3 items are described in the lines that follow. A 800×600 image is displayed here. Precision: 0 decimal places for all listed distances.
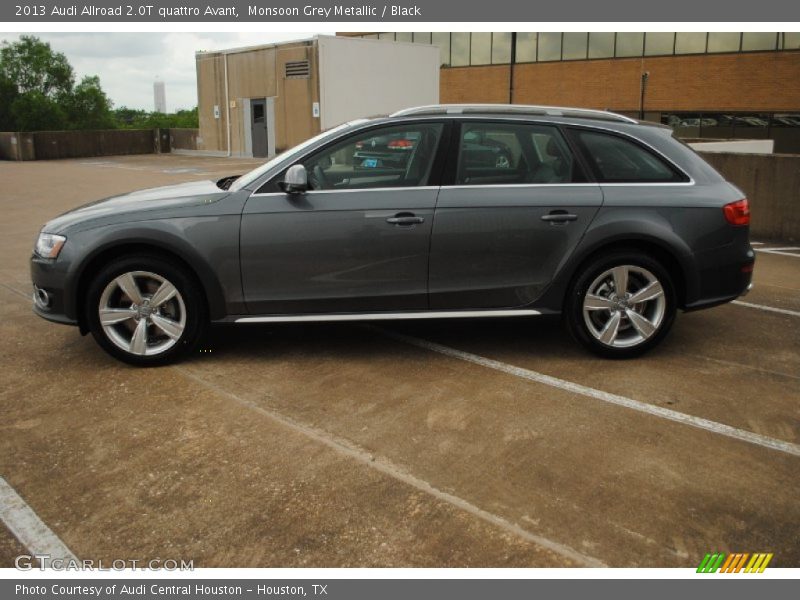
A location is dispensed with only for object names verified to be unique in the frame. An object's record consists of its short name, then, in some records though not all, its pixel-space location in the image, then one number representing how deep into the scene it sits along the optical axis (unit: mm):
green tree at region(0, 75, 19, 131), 54750
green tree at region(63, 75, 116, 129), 58812
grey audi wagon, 5066
